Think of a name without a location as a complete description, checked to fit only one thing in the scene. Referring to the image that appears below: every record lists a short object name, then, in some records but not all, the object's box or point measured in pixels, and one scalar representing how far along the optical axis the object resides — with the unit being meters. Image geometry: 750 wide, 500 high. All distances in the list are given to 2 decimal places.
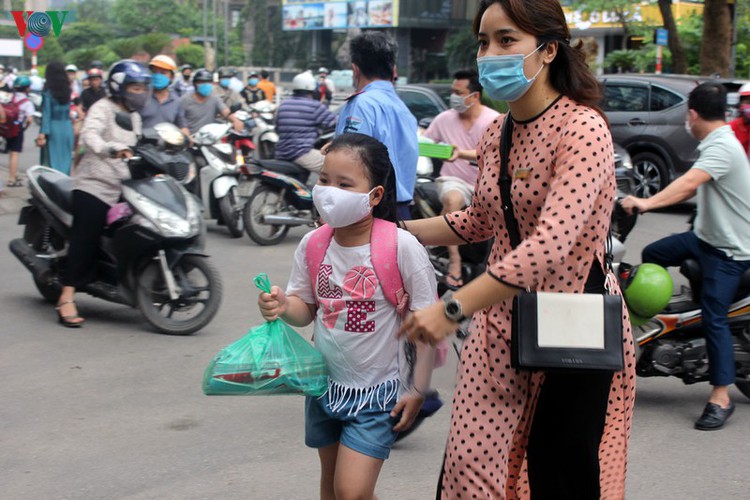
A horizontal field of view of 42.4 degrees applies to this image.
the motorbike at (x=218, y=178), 9.96
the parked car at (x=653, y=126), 12.40
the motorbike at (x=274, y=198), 9.48
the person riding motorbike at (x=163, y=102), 10.56
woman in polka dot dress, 2.45
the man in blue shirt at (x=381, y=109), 4.87
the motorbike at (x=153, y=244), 6.29
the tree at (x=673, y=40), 20.28
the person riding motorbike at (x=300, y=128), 9.52
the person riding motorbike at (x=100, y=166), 6.34
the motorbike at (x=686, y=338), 4.91
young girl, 2.81
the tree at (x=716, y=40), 17.91
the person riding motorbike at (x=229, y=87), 16.88
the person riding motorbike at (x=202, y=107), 11.59
